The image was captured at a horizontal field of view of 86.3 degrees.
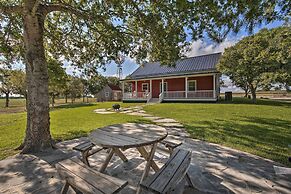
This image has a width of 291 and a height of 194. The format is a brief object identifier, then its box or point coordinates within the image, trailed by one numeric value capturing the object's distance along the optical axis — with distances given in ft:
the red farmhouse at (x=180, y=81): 52.70
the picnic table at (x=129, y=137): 6.74
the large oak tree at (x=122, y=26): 9.53
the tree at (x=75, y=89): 94.35
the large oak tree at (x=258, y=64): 41.91
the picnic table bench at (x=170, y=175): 4.71
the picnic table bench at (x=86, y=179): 4.72
